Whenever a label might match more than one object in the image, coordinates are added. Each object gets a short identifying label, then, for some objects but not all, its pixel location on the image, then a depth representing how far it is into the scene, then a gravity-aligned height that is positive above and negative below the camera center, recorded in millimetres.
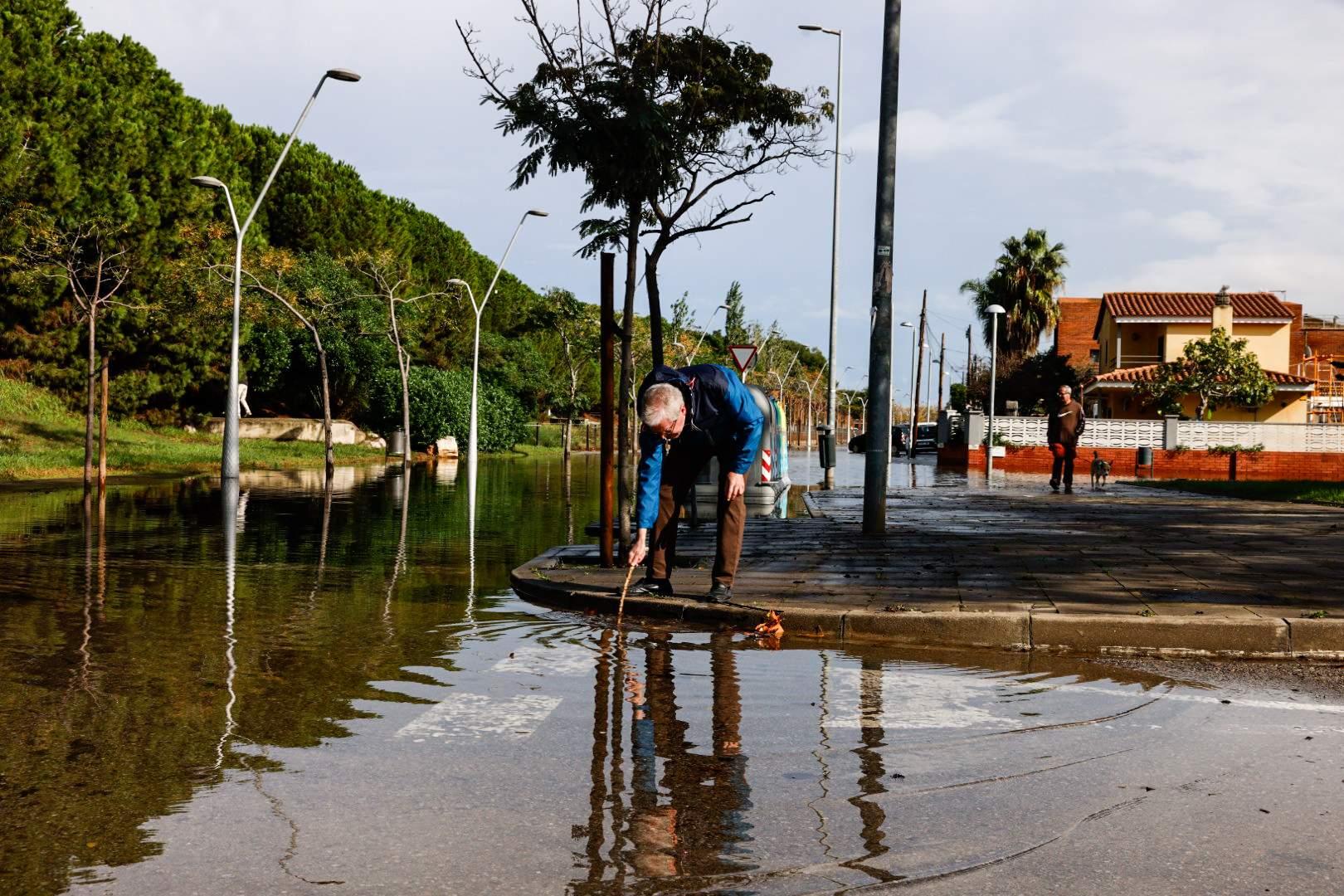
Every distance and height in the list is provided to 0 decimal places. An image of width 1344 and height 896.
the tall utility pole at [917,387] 68750 +3522
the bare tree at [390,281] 40528 +5236
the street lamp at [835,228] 30141 +5321
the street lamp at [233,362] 25812 +1492
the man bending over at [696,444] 7195 +2
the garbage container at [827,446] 27609 +12
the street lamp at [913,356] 66675 +5234
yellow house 52625 +5327
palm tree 64562 +8532
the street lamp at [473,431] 29806 +233
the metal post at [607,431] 10445 +88
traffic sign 21156 +1499
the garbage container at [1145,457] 39175 -89
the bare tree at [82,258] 24734 +4390
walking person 23625 +414
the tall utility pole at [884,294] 13812 +1735
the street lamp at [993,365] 36344 +2750
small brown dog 29672 -402
